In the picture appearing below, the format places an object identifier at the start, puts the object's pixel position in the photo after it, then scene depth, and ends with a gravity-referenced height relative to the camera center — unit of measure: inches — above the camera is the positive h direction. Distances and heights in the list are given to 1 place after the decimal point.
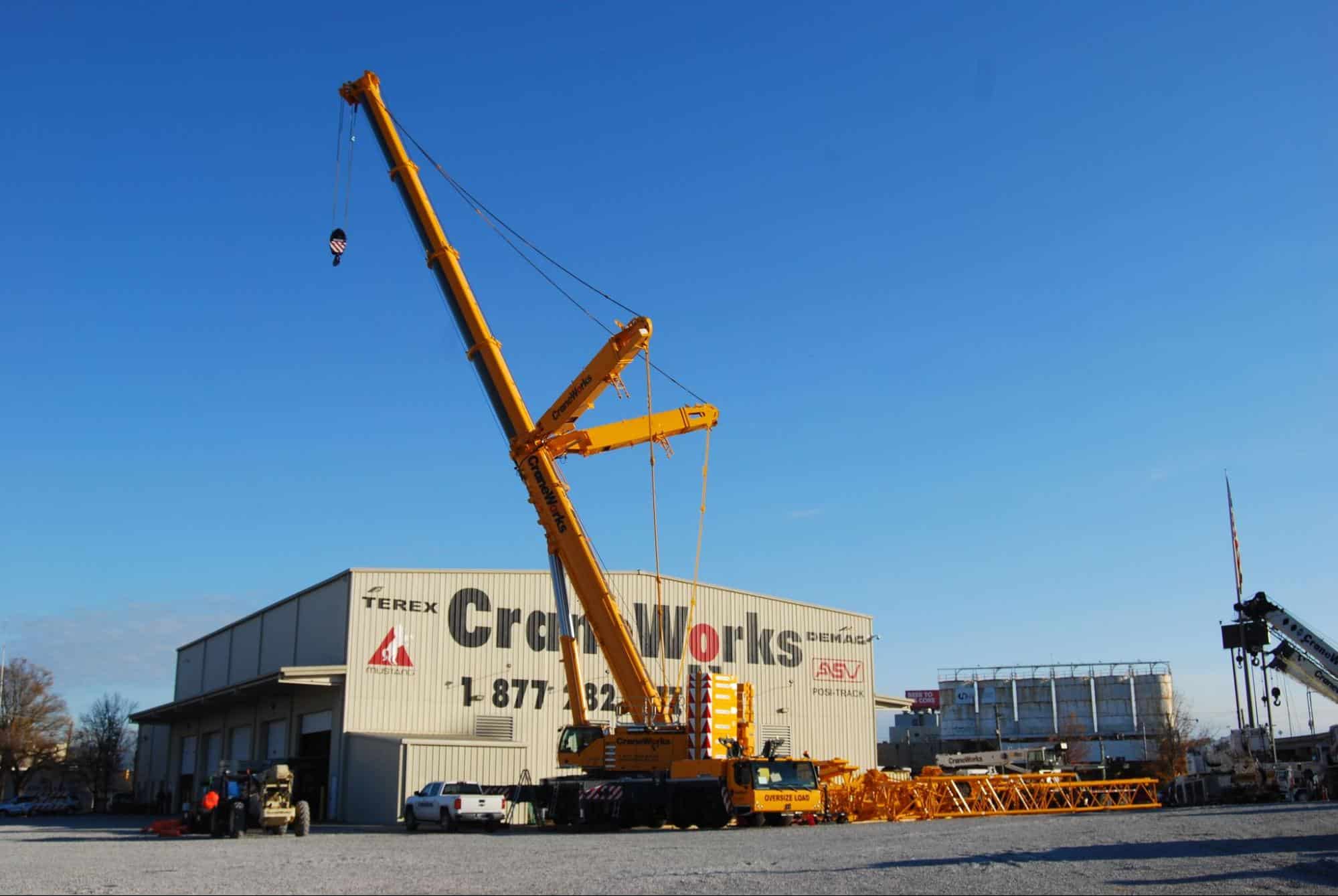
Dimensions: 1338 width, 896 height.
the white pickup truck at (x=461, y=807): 1258.0 -74.3
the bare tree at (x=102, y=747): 3804.1 -31.3
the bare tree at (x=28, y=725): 3260.3 +39.4
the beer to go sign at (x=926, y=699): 4402.1 +127.4
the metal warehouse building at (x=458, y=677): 1612.9 +87.8
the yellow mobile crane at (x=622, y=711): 1160.2 +22.4
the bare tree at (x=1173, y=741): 3024.1 -28.7
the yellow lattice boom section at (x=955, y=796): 1376.7 -73.6
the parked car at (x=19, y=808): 2332.7 -134.1
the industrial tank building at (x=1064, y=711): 3430.1 +61.1
